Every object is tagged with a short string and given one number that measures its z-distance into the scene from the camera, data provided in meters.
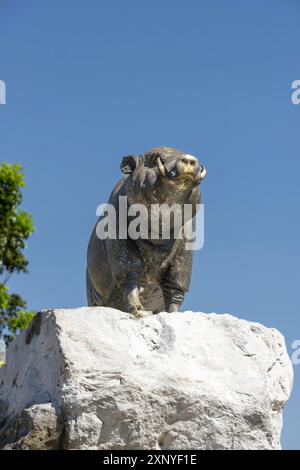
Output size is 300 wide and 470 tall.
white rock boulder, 14.60
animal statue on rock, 18.48
